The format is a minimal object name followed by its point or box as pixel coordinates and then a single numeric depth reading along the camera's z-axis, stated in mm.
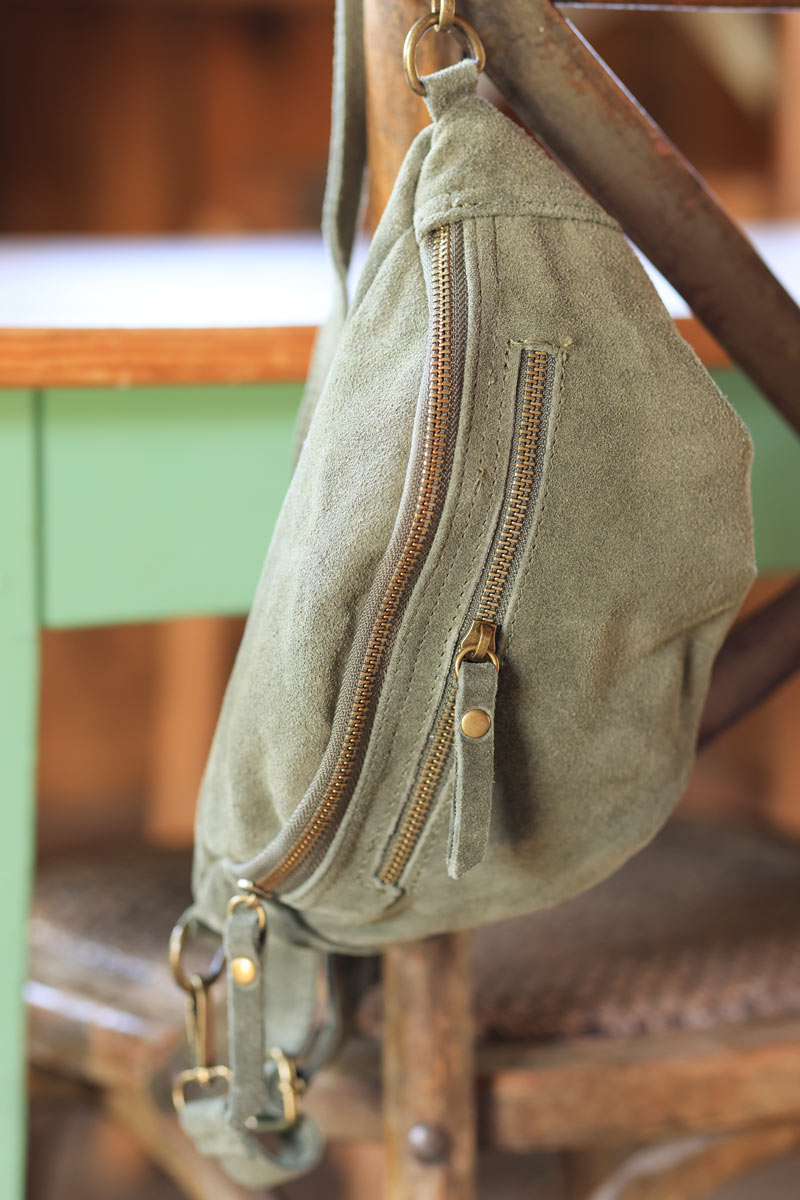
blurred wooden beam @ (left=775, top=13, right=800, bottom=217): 2860
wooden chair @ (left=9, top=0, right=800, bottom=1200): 1109
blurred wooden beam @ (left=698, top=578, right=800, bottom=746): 1229
